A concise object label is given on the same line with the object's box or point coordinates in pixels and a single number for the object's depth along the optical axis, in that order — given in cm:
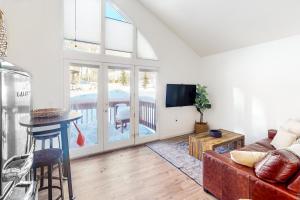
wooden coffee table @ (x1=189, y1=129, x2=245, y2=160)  318
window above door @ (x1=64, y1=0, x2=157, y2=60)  330
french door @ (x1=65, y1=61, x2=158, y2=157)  341
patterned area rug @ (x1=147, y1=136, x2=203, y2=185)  287
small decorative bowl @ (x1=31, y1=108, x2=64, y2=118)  199
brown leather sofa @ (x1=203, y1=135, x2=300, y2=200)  146
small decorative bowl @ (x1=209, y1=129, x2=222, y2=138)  349
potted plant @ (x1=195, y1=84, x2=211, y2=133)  478
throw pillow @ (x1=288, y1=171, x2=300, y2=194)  137
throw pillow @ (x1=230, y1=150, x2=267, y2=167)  179
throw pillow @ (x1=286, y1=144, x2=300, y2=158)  165
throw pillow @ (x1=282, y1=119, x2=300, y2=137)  274
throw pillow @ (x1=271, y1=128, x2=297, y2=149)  266
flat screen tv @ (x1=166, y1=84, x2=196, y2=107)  453
